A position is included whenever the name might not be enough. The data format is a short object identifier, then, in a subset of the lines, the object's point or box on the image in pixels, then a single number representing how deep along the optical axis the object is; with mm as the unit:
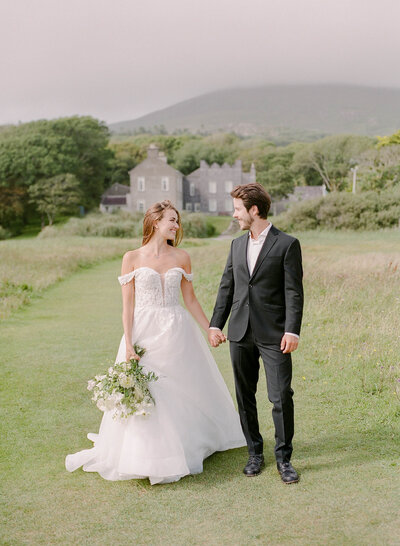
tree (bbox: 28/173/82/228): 61406
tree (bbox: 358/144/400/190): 46844
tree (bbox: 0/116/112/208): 63031
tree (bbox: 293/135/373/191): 76038
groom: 4395
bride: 4578
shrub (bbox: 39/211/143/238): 48062
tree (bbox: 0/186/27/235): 61156
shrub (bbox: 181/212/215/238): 50281
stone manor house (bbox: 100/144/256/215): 67875
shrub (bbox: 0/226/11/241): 58688
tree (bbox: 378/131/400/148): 58522
